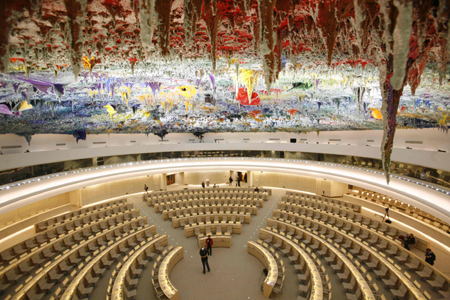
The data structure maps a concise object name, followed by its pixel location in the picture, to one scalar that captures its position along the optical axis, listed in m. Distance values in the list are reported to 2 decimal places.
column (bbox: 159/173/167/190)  22.36
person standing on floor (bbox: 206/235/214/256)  10.41
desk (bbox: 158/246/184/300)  7.41
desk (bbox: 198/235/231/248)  11.40
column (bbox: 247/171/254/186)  23.25
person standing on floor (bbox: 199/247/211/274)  9.27
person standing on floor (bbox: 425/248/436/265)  9.27
